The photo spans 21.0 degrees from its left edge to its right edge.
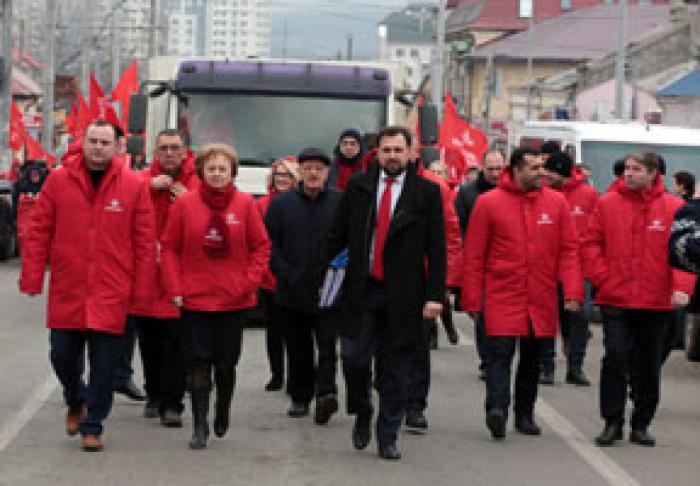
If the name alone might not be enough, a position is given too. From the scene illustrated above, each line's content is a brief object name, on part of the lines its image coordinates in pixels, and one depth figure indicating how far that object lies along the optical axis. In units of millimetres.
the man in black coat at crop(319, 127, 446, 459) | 10680
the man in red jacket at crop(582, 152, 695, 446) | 11602
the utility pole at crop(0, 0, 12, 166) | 40981
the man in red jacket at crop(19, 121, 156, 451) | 10586
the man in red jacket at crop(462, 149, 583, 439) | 11602
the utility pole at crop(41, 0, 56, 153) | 47062
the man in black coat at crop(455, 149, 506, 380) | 14453
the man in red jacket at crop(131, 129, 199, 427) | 11641
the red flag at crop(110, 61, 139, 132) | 34781
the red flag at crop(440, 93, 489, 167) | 32875
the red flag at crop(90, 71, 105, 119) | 33594
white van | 22594
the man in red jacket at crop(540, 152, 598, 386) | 14828
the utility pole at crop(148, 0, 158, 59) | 76750
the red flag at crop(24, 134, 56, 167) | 36844
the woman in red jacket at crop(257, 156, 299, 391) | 13445
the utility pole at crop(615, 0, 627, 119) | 43938
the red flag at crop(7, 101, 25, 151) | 42906
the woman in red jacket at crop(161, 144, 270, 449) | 10953
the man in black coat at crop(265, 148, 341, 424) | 12492
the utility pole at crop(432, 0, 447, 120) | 47469
